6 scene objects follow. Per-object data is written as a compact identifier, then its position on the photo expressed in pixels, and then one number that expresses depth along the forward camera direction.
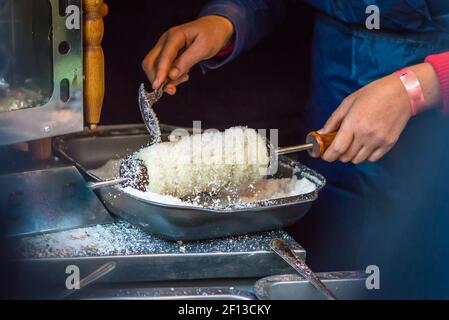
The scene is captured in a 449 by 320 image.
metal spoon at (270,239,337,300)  1.23
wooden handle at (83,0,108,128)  1.40
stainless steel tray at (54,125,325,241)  1.35
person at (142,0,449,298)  1.54
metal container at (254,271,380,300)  1.25
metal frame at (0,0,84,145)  1.33
